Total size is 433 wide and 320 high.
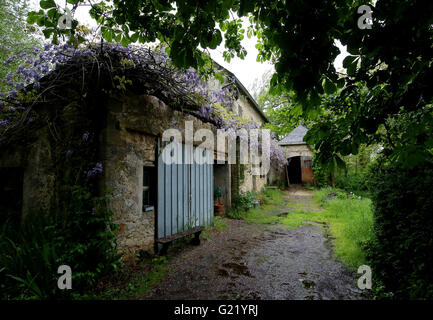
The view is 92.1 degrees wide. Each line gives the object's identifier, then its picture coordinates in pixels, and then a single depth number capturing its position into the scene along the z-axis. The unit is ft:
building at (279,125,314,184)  50.50
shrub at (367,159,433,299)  7.54
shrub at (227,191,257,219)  24.27
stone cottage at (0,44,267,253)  11.03
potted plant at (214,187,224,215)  24.23
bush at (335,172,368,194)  38.52
